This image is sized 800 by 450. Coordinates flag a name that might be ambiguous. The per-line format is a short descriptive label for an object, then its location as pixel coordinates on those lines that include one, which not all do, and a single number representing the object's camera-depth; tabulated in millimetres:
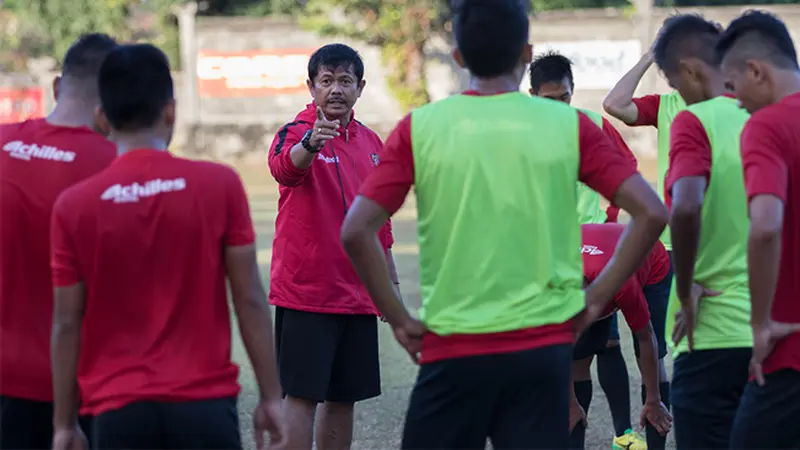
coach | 11703
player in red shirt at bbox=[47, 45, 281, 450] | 7035
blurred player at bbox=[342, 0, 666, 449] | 7223
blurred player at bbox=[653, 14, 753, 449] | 8469
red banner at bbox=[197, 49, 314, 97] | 58781
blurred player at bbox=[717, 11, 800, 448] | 7523
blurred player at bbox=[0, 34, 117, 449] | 7984
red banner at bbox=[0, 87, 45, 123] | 63156
